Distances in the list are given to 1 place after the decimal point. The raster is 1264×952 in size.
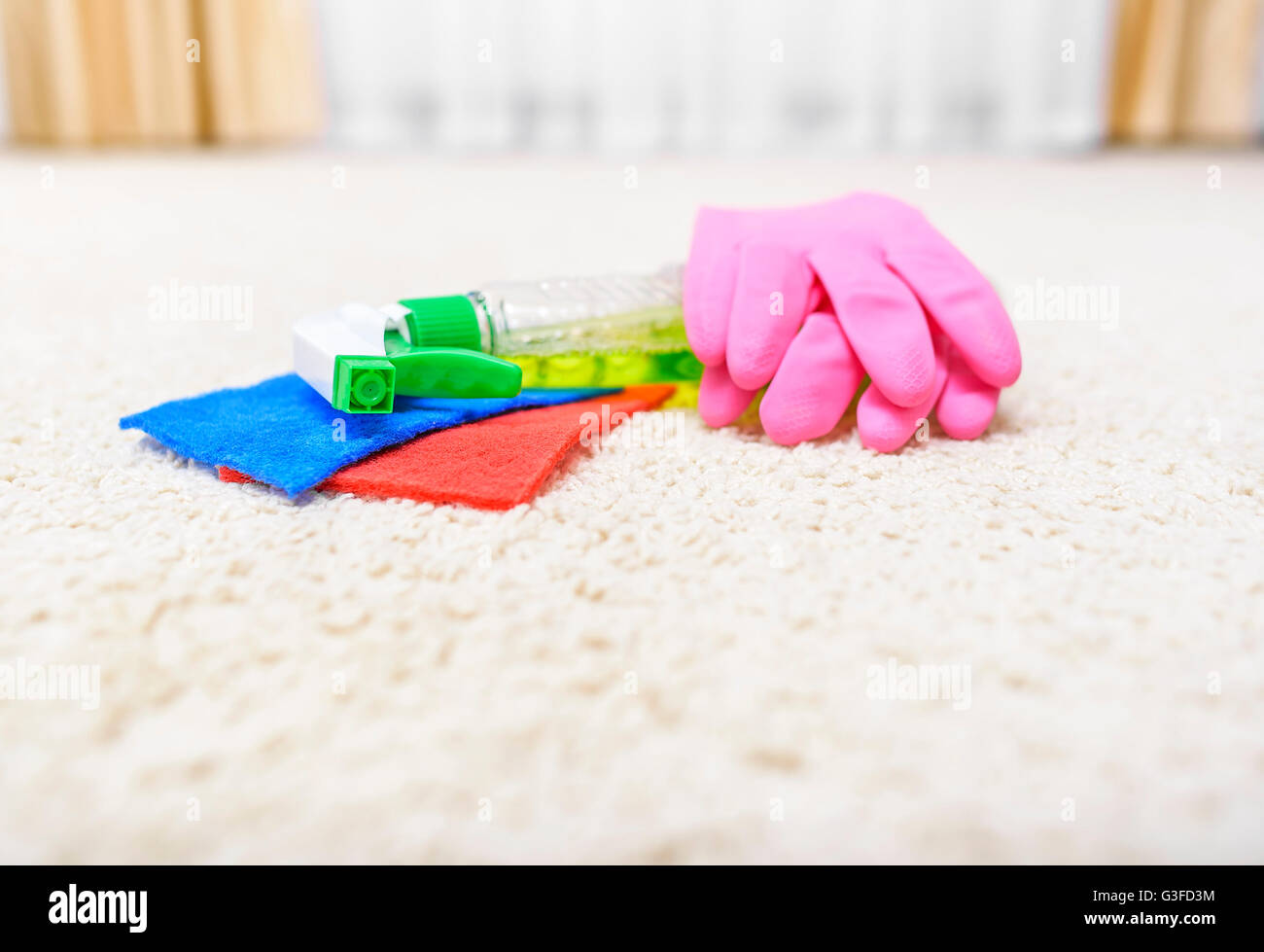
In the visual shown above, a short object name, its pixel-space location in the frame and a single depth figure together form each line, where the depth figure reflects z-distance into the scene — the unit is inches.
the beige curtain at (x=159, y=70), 97.3
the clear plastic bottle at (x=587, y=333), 26.5
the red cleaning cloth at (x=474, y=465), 19.8
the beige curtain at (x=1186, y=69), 100.7
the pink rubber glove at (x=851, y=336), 23.2
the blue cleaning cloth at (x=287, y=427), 20.5
